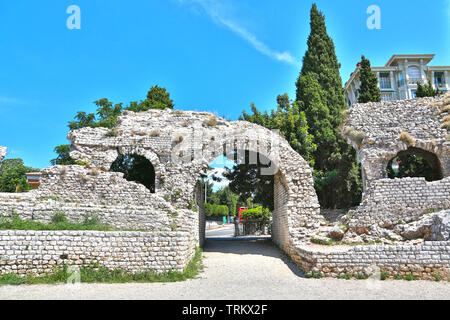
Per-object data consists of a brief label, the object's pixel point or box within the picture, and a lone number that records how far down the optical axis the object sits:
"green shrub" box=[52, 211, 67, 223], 9.93
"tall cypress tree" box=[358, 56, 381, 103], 21.84
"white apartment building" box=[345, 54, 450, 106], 36.97
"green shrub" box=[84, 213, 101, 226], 9.70
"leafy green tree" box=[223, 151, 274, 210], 17.86
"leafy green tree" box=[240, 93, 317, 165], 16.78
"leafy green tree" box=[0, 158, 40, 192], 20.44
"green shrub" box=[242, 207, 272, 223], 25.18
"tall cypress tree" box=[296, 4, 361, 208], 18.27
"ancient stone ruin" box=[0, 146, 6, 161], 13.26
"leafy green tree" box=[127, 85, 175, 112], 27.18
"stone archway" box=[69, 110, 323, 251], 12.30
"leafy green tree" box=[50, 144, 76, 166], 23.92
